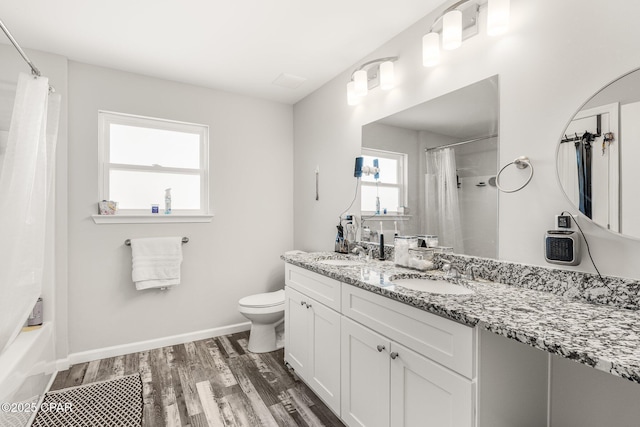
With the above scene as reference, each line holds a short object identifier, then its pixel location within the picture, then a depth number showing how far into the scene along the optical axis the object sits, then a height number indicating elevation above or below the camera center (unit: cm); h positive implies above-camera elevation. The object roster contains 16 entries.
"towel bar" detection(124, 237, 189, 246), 260 -24
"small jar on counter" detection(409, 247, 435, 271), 176 -26
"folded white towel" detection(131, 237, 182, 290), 256 -40
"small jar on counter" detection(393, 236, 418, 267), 189 -21
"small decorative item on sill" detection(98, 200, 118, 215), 249 +5
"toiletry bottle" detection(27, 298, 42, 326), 207 -68
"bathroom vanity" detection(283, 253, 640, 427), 89 -49
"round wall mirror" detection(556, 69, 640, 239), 109 +21
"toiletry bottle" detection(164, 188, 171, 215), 276 +11
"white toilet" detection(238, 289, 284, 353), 254 -87
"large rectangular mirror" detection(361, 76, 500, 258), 158 +26
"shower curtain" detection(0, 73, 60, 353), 151 +4
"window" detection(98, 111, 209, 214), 261 +45
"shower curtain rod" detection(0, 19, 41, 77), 146 +82
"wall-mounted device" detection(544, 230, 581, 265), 122 -14
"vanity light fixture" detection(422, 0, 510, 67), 143 +94
